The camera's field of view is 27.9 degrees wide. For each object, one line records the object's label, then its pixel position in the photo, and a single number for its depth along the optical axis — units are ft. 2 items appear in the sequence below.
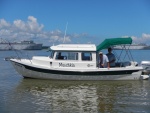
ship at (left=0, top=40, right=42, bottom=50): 615.16
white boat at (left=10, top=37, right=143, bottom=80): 67.41
